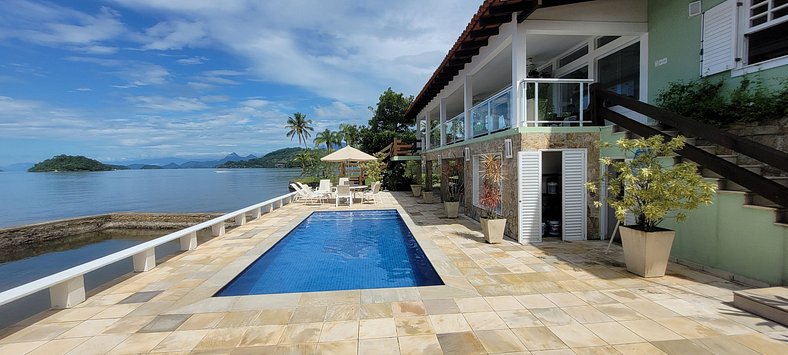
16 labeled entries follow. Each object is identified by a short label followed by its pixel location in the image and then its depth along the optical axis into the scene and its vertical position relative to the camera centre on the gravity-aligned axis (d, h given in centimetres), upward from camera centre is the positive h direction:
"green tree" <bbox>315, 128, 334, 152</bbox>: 5450 +548
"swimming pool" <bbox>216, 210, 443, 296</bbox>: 571 -191
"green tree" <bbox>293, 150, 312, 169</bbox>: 4530 +184
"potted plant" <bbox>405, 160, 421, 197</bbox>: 2173 +0
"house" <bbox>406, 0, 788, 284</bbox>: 505 +176
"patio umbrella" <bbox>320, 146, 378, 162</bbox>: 1731 +85
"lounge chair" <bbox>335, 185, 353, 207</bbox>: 1548 -95
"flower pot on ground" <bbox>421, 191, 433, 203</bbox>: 1627 -126
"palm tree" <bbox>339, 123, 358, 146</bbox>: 4392 +535
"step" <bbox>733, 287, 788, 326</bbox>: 364 -152
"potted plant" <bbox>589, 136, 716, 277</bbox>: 503 -42
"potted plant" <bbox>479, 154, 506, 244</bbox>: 758 -69
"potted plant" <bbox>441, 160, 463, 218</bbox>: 1414 -35
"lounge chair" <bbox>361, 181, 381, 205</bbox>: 1744 -123
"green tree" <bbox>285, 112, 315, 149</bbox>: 6331 +865
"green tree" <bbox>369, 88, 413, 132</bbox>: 3491 +623
